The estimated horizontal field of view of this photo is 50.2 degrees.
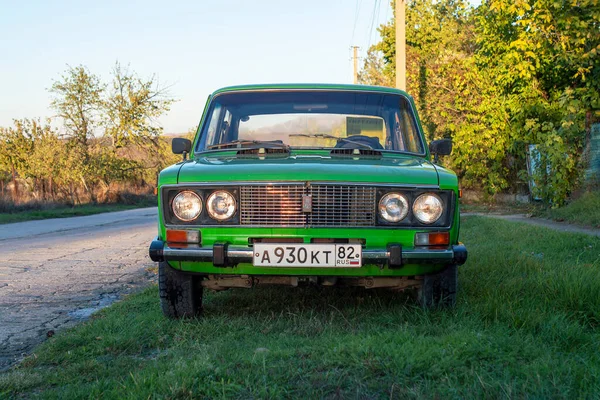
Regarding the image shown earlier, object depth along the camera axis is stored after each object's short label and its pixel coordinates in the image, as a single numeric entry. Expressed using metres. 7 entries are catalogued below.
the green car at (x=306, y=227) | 3.86
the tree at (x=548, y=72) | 11.20
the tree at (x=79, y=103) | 35.06
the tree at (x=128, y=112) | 36.69
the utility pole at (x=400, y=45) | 14.51
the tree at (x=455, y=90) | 15.29
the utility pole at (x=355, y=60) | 31.99
